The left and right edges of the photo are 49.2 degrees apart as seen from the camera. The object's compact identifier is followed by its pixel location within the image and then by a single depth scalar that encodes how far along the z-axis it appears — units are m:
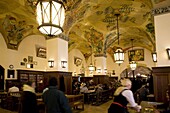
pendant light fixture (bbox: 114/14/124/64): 9.11
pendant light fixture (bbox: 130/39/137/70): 16.25
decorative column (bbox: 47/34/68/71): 9.07
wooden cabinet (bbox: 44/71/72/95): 8.74
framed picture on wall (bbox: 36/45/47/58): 15.28
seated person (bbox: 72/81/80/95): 12.28
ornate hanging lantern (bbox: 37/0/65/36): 2.96
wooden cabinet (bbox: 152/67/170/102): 6.37
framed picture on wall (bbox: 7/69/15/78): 12.73
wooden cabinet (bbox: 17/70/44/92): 13.40
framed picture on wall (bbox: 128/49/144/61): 21.97
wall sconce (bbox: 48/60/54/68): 9.00
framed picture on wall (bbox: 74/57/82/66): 20.59
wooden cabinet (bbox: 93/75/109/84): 15.78
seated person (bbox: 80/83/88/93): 12.19
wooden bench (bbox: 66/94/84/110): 8.23
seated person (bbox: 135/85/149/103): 6.82
